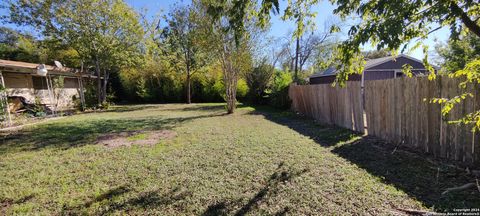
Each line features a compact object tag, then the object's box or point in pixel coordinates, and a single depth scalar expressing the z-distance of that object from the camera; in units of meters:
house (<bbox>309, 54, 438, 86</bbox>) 14.88
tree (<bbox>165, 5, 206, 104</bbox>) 15.95
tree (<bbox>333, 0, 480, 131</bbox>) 1.96
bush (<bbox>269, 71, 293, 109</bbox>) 11.19
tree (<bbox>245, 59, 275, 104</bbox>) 13.39
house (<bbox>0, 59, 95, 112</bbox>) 10.05
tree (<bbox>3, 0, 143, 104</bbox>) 11.47
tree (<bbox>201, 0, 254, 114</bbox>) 9.04
